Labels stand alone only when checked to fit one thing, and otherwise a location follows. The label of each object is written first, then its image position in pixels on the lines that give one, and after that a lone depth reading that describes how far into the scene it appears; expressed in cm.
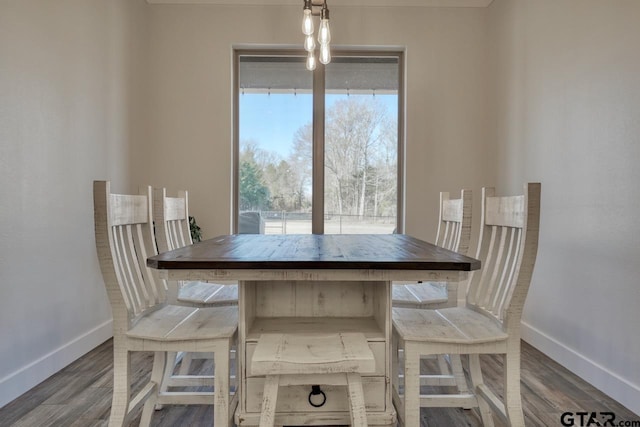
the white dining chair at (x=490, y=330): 121
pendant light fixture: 185
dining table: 107
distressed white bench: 103
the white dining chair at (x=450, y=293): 174
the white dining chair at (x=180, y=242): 173
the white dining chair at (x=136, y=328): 122
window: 344
